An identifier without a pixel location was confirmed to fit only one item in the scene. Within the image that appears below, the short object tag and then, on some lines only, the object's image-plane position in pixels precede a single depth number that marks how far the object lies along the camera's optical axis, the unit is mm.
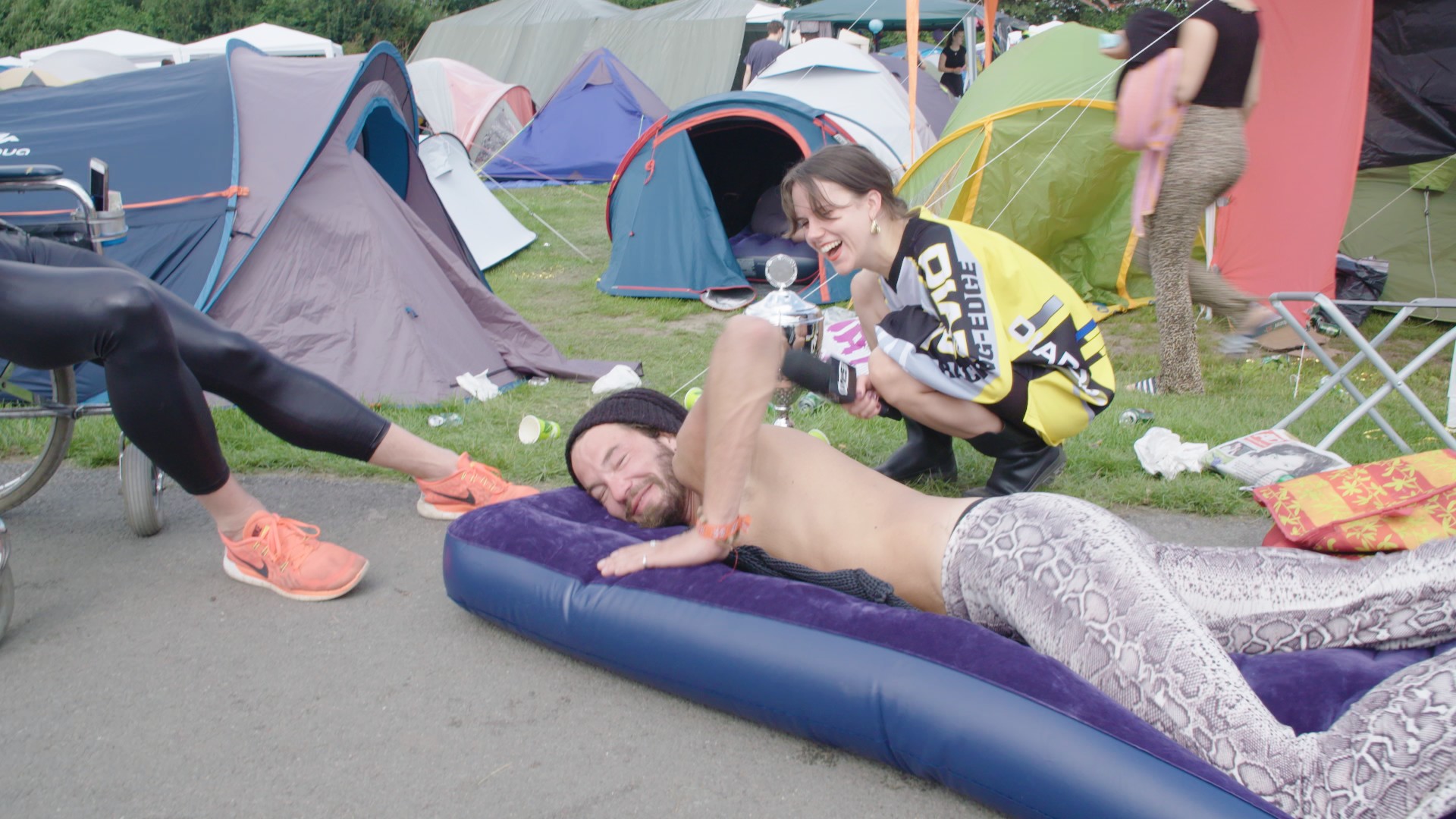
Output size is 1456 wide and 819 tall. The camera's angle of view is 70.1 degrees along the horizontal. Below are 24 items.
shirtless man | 1730
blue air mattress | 1749
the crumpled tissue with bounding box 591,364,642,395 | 5027
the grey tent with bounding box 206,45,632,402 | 4961
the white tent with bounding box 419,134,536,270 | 8664
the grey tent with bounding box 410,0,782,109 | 18188
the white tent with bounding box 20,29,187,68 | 20750
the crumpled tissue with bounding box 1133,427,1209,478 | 3701
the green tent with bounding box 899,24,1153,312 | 6297
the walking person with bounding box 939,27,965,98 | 13031
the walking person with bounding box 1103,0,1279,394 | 4336
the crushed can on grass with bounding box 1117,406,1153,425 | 4277
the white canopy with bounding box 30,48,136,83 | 16073
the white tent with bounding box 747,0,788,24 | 18300
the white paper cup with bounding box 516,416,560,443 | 4172
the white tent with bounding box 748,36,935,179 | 8539
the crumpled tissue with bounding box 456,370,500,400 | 4929
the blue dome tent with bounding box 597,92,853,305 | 7168
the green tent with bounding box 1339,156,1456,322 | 6230
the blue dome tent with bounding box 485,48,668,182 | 13695
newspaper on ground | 3379
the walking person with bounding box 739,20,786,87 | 12781
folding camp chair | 3535
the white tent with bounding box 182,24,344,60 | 21453
